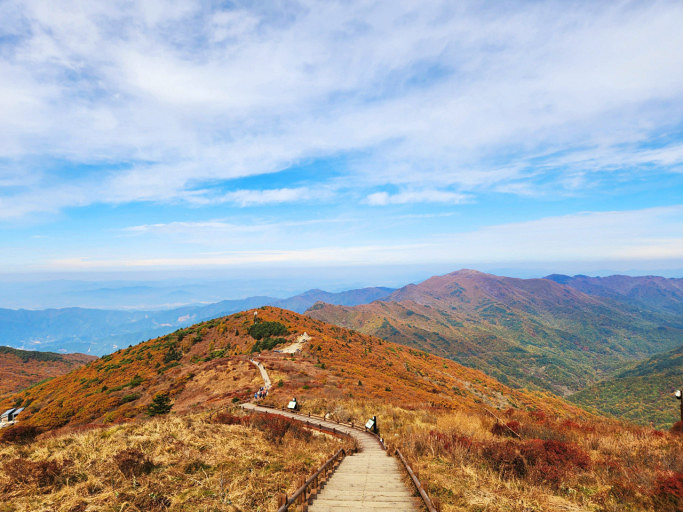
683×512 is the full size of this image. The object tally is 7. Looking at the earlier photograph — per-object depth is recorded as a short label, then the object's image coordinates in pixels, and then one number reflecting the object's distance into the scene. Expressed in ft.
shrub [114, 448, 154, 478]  31.42
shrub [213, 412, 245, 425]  61.05
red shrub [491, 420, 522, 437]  55.62
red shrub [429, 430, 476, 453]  42.24
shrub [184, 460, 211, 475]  33.91
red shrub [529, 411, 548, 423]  64.00
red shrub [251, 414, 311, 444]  51.78
